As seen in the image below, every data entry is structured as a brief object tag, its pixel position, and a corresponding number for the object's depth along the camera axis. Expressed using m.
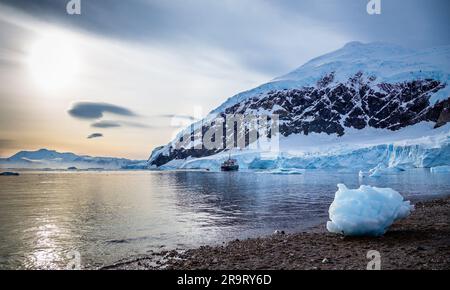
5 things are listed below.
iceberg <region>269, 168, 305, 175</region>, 82.99
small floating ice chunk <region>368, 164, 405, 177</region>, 75.89
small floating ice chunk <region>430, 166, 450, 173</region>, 71.38
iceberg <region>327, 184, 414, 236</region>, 11.87
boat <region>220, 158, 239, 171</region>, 127.44
